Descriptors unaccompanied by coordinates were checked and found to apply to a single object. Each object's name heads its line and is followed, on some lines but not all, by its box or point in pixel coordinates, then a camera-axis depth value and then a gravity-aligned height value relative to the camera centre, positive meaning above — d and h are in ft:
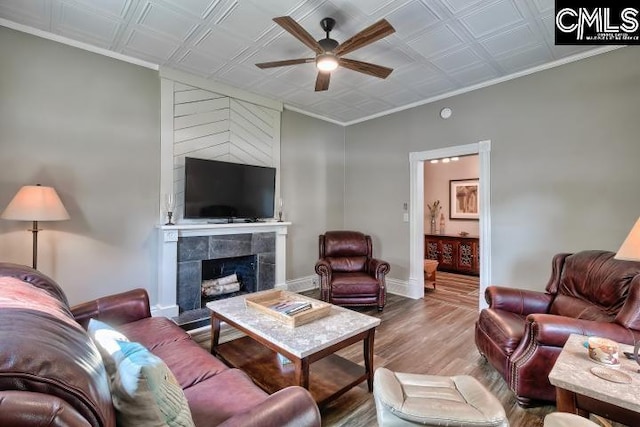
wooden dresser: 19.38 -2.37
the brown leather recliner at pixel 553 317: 6.07 -2.25
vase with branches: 22.77 +0.44
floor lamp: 7.89 +0.19
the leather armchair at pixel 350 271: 12.55 -2.45
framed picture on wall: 21.02 +1.31
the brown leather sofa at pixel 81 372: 2.02 -1.35
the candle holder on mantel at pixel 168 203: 11.59 +0.47
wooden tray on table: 7.04 -2.37
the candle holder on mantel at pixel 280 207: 14.55 +0.44
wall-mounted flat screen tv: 11.68 +1.08
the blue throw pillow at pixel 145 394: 2.88 -1.78
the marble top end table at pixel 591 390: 3.97 -2.32
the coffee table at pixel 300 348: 6.12 -2.84
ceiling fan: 7.14 +4.41
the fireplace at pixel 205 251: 11.12 -1.48
